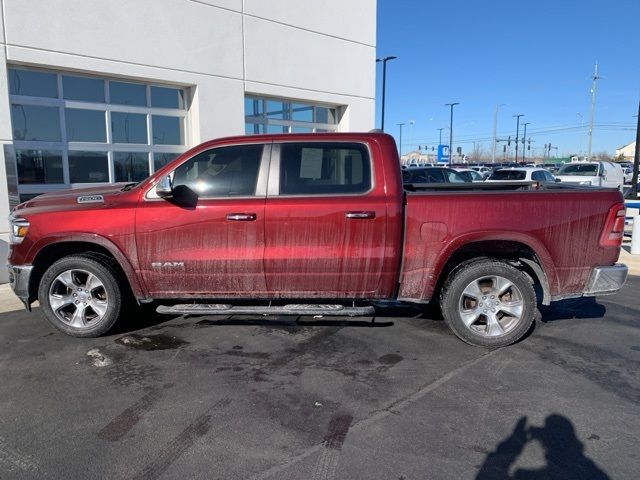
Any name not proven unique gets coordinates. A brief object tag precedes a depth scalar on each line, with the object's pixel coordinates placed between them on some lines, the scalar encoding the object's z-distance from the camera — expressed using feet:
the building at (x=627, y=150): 388.37
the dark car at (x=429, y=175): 53.36
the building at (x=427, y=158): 289.19
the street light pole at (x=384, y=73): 97.46
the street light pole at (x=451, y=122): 190.39
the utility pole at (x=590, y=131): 150.10
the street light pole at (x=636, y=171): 67.97
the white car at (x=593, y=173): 71.08
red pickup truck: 15.25
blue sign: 151.23
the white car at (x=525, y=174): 61.31
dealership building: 25.64
